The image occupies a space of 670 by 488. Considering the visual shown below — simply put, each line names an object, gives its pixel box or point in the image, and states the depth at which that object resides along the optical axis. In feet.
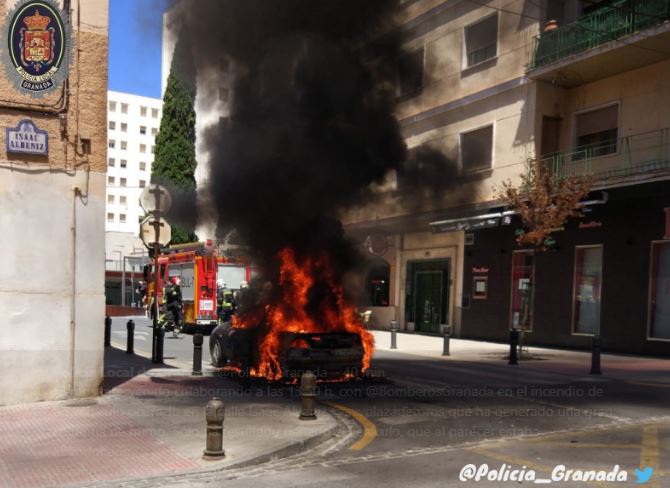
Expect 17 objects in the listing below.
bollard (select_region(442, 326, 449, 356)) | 47.87
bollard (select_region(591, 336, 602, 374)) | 37.24
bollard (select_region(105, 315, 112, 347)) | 46.50
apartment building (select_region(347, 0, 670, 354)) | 48.06
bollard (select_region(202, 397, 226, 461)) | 17.44
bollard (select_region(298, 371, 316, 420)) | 22.31
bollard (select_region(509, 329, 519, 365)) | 42.06
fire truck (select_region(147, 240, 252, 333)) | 57.00
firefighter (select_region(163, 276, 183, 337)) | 56.90
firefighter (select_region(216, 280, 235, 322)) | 51.47
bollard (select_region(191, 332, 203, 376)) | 33.06
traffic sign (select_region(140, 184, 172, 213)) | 35.12
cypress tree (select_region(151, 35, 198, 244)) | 89.76
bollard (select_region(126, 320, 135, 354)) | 41.32
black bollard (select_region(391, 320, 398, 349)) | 52.70
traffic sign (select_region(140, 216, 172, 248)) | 36.01
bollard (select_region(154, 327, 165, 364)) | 36.70
